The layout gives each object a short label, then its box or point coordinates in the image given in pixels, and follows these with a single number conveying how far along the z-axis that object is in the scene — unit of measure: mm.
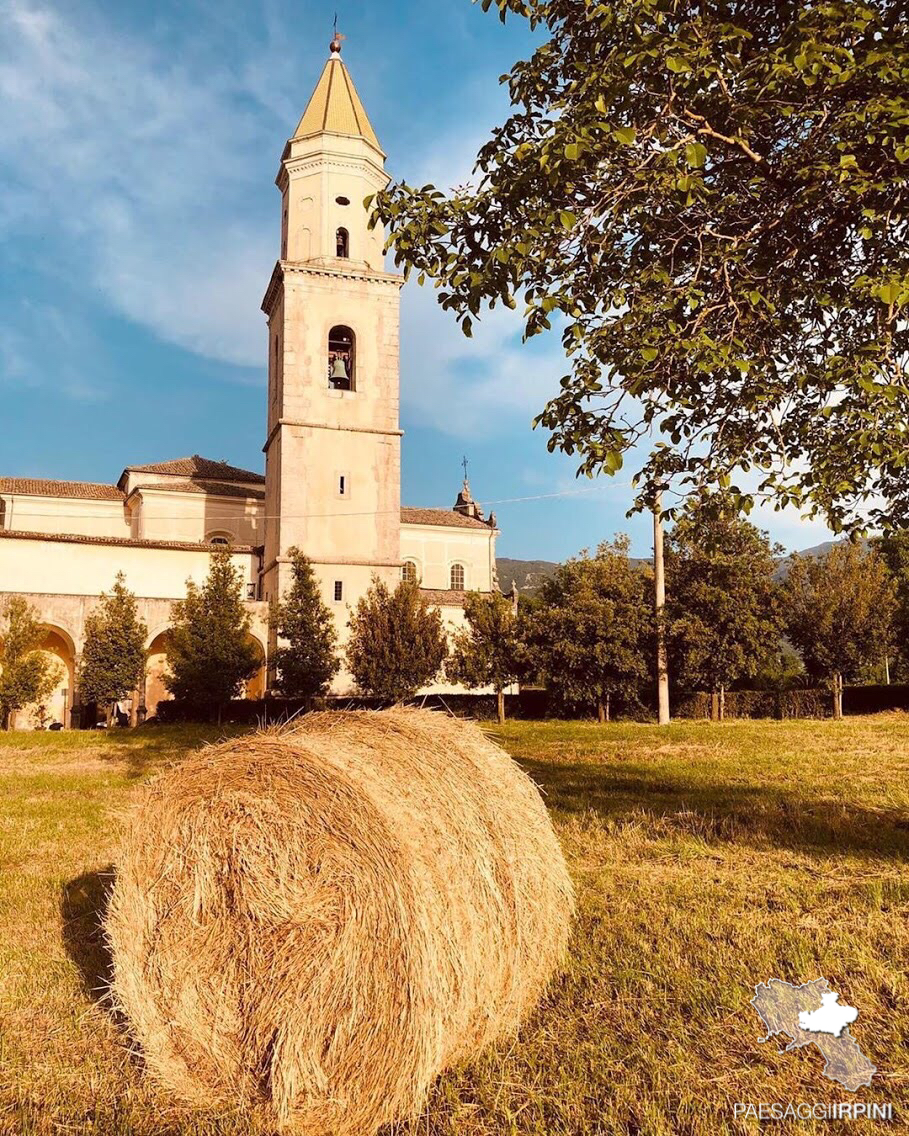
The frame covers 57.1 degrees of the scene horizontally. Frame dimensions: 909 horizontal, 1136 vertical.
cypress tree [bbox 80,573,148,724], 29562
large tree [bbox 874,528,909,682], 36000
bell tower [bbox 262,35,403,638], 37000
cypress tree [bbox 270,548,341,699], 30391
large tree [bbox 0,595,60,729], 28688
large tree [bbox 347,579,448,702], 30500
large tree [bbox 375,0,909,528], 5637
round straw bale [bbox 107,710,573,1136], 3789
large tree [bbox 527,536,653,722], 30641
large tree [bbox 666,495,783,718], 29844
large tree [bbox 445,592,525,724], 31891
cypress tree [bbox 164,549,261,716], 28531
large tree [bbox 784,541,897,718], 31969
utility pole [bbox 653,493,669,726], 27875
